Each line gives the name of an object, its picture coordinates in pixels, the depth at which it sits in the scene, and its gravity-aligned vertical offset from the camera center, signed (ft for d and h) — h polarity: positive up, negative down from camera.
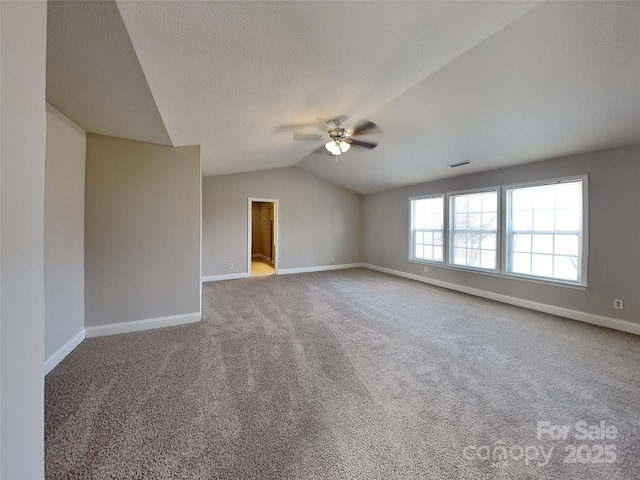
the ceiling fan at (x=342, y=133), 9.79 +4.26
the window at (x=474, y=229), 14.37 +0.62
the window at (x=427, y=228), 17.67 +0.79
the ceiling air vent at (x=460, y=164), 13.68 +4.19
